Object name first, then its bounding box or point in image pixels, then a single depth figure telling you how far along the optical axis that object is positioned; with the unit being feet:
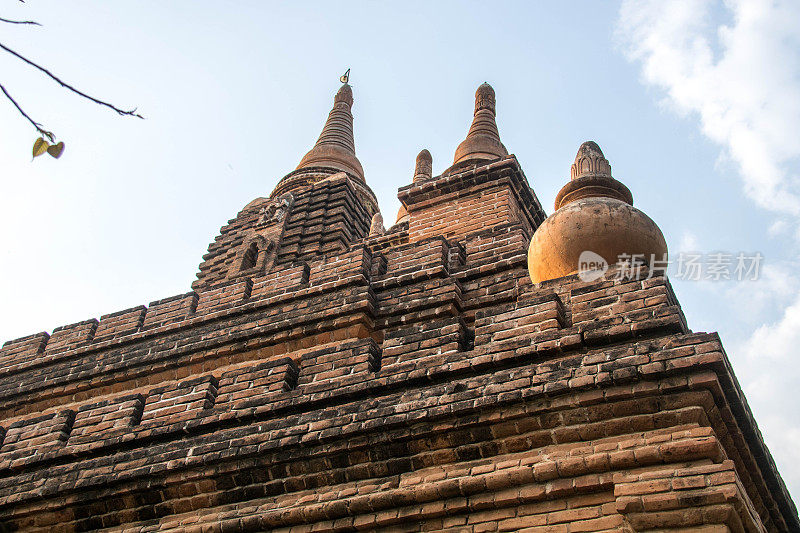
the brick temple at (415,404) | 15.56
